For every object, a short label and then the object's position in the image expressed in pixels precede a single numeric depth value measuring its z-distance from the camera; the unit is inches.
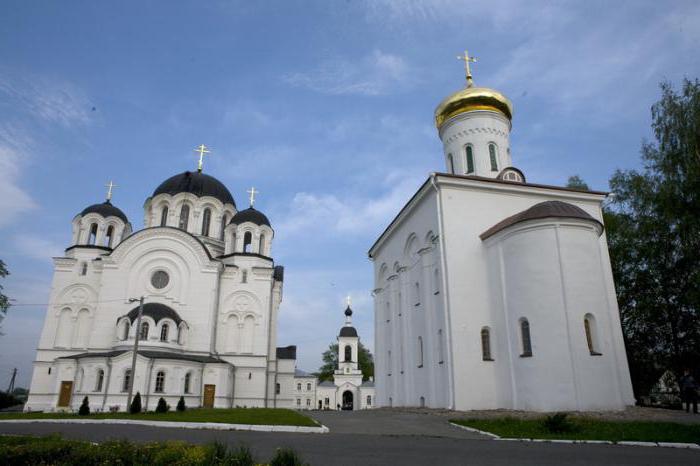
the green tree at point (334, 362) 3022.6
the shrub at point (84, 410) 785.9
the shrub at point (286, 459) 204.7
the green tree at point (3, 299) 676.1
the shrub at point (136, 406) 784.3
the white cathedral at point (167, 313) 1106.1
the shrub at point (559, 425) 399.5
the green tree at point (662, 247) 553.9
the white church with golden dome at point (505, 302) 606.5
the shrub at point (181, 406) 833.8
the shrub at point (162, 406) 800.9
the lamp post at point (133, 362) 872.7
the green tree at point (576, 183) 1112.7
